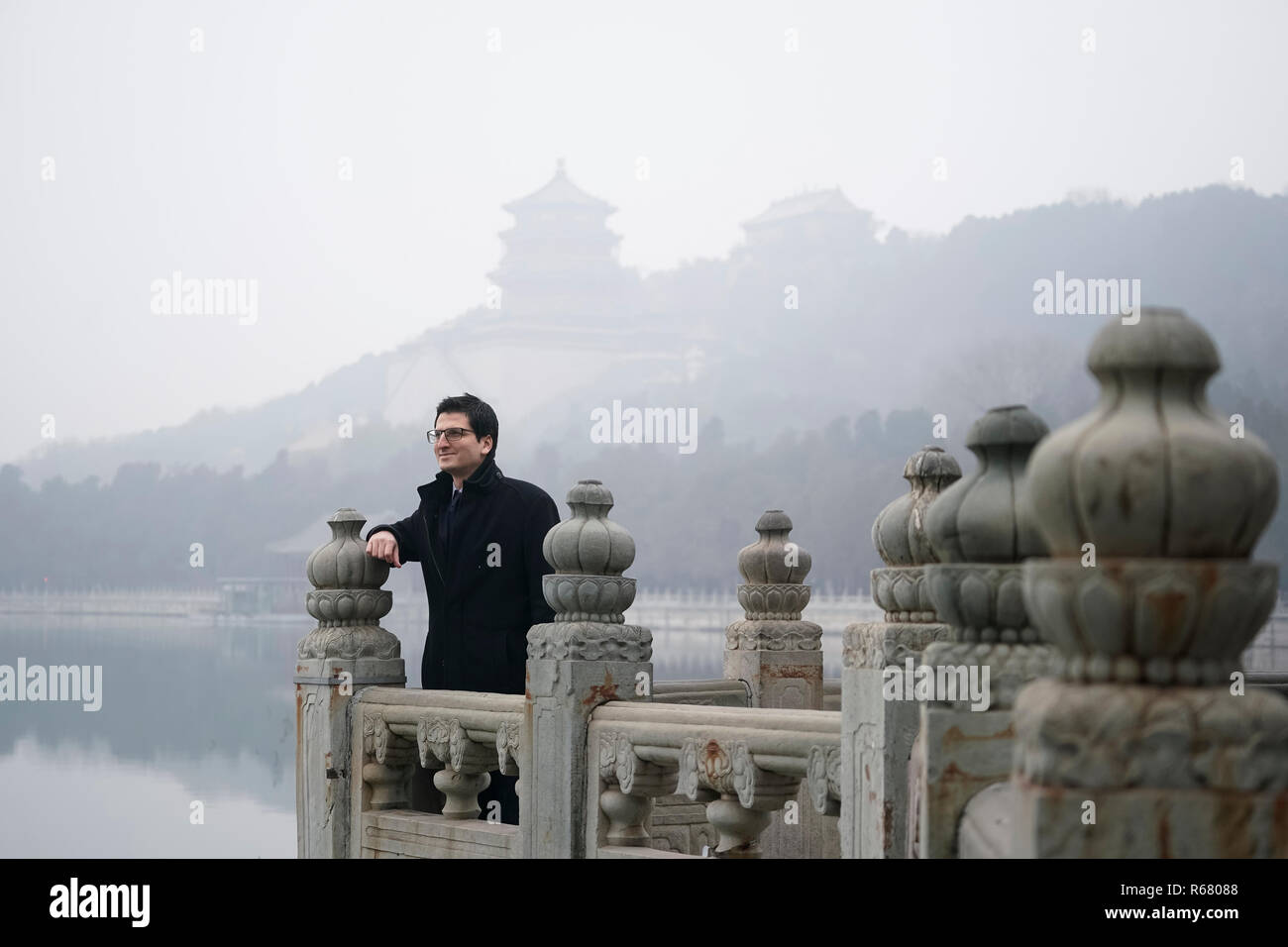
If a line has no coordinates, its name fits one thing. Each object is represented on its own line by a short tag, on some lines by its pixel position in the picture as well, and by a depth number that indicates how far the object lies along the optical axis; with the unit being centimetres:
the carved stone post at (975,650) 314
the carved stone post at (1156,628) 218
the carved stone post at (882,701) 382
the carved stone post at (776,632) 909
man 671
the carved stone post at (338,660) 696
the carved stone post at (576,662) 568
